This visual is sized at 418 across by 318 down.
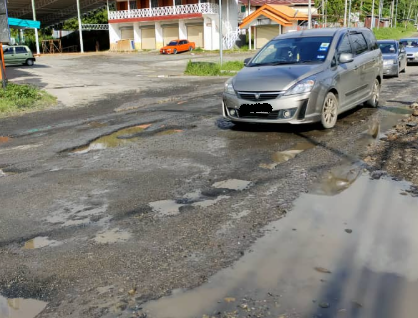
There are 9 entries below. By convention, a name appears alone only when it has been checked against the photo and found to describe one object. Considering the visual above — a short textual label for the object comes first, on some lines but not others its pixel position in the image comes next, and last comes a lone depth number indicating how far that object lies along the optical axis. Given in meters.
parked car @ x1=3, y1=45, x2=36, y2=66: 34.12
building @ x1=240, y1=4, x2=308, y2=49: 50.19
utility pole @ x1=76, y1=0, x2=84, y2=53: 50.62
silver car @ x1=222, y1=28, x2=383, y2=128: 8.38
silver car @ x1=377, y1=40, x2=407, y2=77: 19.48
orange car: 48.28
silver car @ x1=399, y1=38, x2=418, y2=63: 26.59
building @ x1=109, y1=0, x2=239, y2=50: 50.78
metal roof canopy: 51.62
